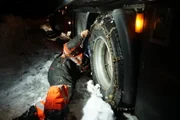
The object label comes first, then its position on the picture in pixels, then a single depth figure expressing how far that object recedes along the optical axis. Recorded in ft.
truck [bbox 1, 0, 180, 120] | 6.48
